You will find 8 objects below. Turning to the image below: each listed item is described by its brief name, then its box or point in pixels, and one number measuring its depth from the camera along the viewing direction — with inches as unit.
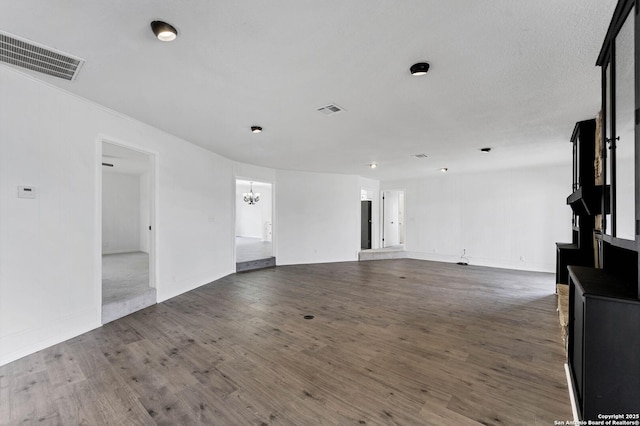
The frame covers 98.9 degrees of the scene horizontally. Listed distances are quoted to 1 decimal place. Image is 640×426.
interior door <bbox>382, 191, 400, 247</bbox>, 391.9
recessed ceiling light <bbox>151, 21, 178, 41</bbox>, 70.2
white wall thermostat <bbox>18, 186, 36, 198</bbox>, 102.4
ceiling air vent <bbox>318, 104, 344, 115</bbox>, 123.3
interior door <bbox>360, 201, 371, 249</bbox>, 390.6
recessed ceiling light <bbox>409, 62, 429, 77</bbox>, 88.0
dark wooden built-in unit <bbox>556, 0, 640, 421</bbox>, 51.8
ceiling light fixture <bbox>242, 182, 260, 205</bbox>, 442.9
